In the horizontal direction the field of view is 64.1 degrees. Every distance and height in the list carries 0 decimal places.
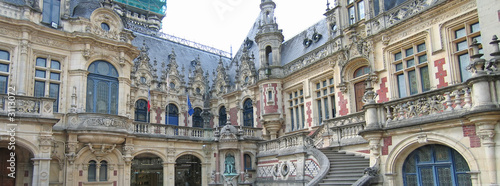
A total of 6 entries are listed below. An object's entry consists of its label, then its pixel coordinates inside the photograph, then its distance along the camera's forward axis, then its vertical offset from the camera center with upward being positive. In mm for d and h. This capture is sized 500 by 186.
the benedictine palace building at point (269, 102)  9500 +2413
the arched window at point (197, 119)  27519 +2583
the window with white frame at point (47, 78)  18047 +3755
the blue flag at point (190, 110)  24656 +2859
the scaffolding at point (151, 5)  39844 +15670
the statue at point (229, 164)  20850 -451
